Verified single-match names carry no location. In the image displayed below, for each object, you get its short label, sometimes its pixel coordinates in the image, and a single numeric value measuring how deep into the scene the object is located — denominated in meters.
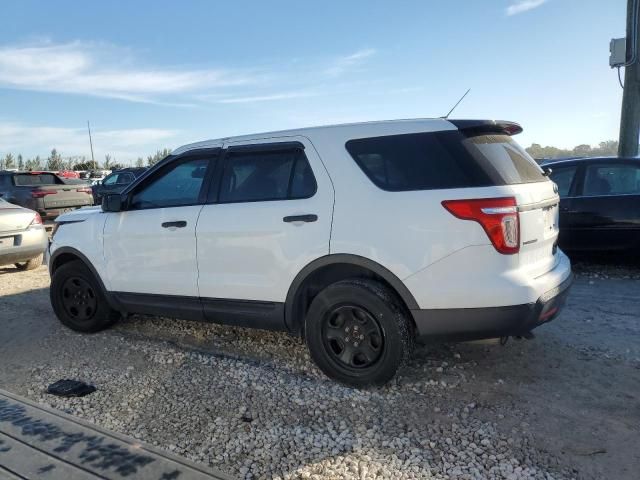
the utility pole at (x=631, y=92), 8.41
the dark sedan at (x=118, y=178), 18.12
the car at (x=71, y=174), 27.50
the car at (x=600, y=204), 6.38
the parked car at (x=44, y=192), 12.02
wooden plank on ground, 1.97
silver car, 7.56
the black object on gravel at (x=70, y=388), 3.62
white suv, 3.12
